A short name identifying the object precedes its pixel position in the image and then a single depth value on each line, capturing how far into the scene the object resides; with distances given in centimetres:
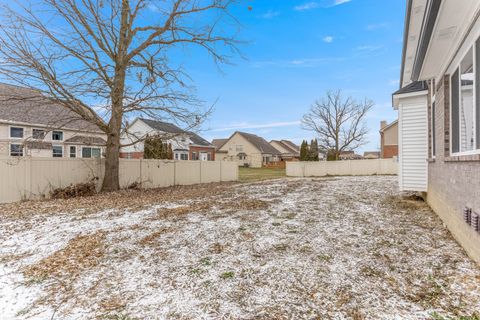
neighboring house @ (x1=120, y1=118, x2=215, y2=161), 2750
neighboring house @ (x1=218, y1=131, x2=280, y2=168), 4547
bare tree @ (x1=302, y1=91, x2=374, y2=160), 3159
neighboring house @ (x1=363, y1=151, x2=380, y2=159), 7028
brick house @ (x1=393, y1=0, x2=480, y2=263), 342
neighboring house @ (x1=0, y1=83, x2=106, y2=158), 1805
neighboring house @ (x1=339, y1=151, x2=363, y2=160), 5356
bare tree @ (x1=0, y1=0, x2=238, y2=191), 886
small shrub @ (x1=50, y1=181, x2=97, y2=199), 978
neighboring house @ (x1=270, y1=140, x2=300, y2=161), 5344
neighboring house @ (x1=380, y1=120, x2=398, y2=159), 3066
